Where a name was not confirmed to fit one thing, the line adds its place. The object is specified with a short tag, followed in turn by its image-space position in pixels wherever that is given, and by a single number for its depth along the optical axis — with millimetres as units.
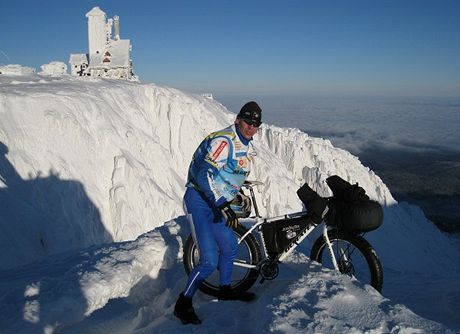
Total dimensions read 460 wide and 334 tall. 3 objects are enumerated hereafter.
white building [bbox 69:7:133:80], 48000
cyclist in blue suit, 4449
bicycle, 4863
